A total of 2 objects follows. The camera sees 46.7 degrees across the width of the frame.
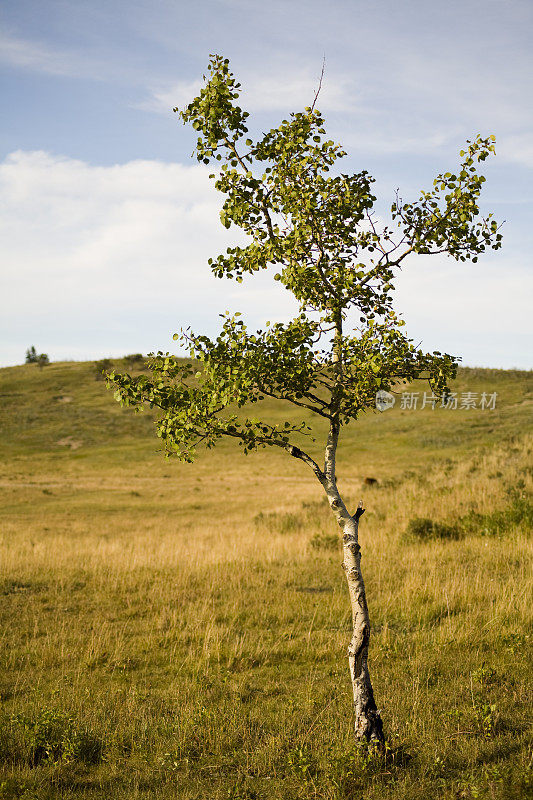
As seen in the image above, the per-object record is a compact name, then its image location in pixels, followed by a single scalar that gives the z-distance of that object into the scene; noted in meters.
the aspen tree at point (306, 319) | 5.98
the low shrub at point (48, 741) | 5.94
